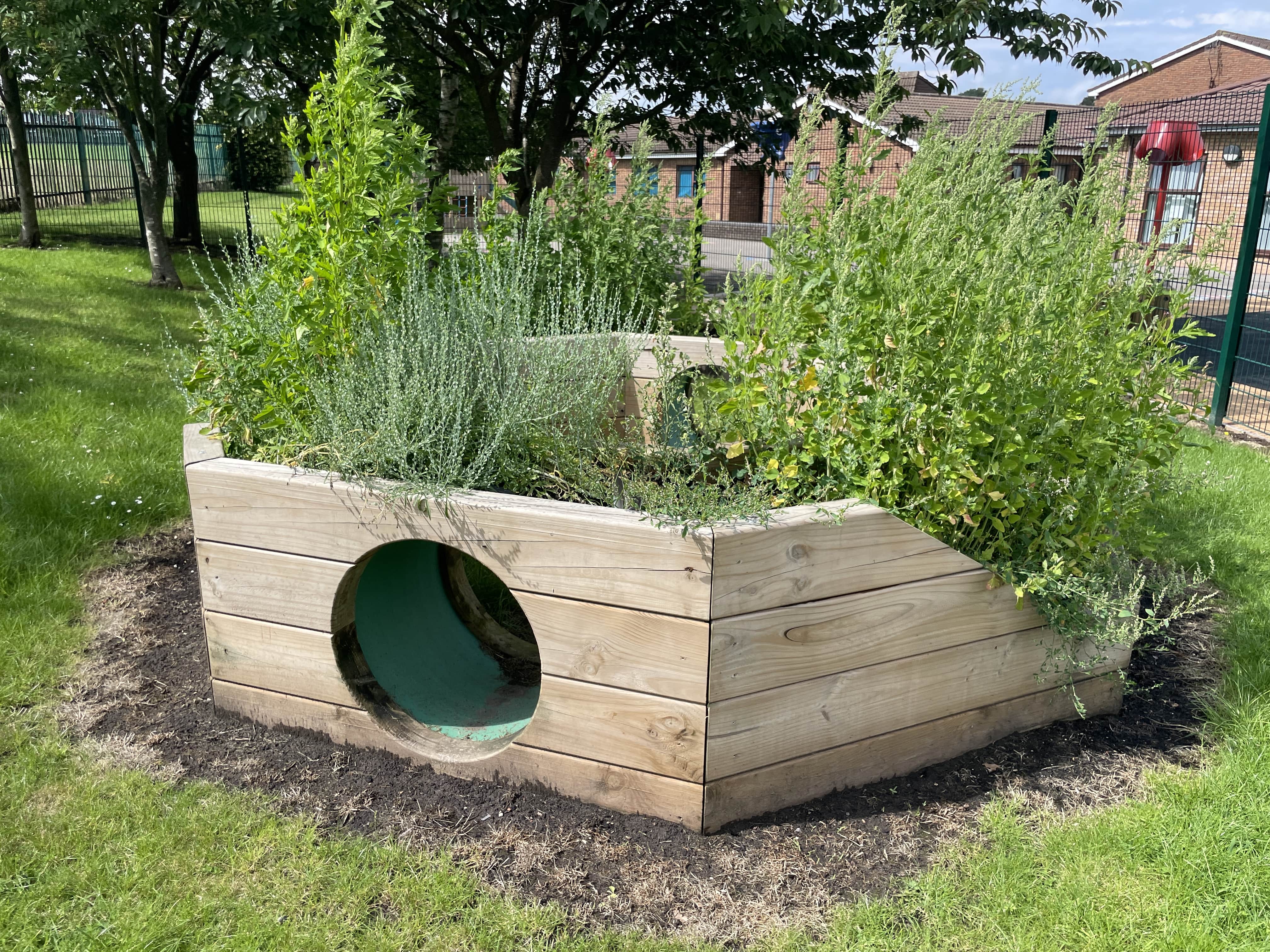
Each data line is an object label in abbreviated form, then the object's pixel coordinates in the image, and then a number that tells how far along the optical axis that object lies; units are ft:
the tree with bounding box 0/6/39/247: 33.22
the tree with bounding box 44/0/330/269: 17.33
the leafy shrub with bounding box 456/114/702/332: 13.04
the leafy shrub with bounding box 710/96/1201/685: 7.54
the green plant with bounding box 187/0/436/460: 8.57
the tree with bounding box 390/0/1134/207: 19.61
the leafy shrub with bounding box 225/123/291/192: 40.40
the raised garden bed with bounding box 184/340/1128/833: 6.97
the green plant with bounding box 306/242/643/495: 7.86
